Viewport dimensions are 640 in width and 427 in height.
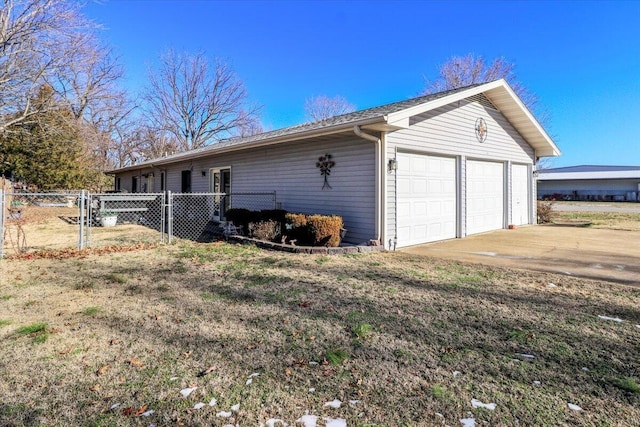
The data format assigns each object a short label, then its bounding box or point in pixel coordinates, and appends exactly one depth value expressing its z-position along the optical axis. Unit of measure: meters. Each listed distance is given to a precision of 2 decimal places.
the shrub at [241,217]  9.13
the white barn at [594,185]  41.25
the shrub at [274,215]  8.62
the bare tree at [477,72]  25.95
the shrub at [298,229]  7.73
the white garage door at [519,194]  12.16
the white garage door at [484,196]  10.30
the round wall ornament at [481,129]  10.27
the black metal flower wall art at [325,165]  8.57
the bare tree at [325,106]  33.68
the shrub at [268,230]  8.52
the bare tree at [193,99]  31.69
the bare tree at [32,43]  12.80
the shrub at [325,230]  7.47
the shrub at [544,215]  13.89
